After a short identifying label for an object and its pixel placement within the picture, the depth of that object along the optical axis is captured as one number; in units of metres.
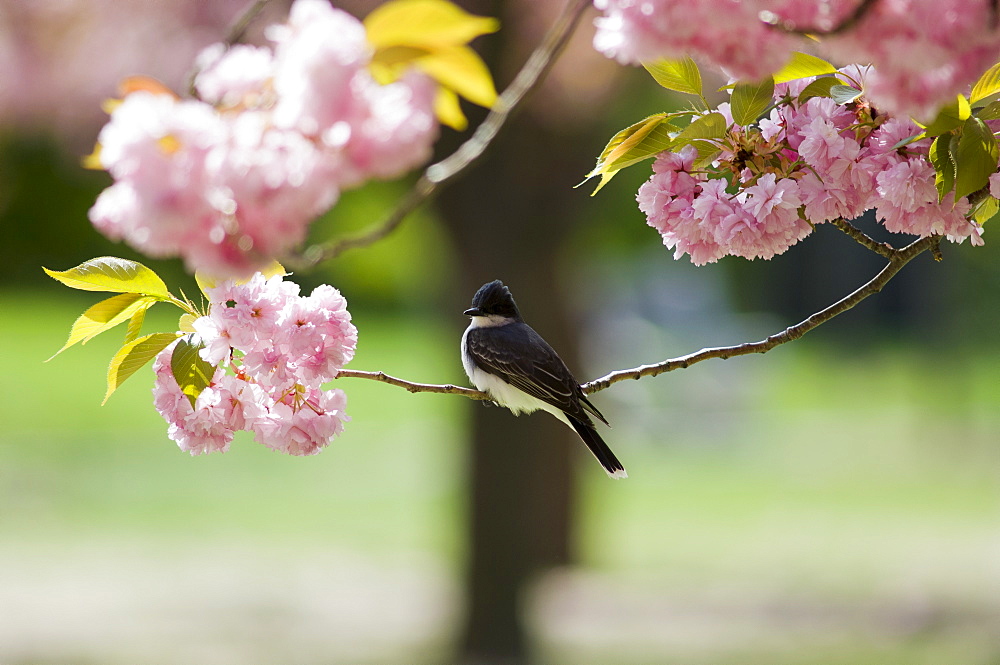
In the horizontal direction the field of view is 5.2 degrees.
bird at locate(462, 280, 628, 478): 8.82
